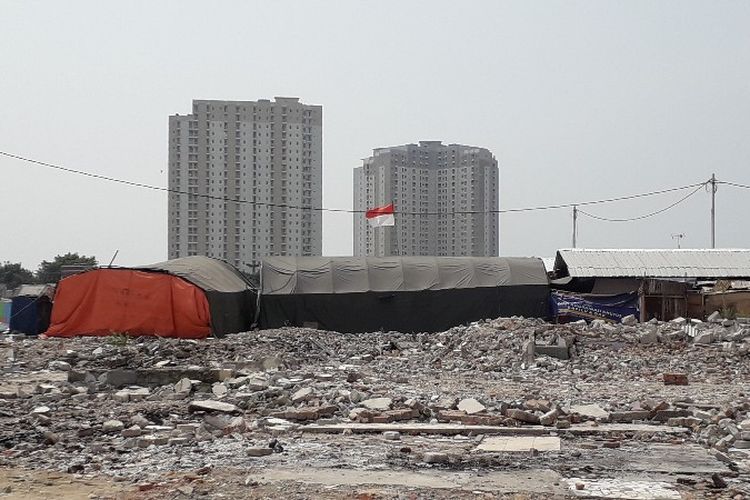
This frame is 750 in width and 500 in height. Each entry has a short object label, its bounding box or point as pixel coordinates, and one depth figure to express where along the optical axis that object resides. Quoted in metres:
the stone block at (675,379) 15.60
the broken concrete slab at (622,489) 6.84
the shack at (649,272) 29.50
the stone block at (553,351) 19.28
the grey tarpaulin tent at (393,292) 28.27
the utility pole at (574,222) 54.61
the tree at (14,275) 70.69
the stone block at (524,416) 10.58
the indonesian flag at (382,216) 34.91
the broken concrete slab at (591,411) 10.93
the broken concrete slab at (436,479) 7.19
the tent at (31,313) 27.78
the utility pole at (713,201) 46.09
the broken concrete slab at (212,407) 11.22
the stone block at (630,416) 10.95
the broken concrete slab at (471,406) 11.11
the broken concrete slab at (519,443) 8.90
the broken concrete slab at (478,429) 9.96
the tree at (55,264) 63.64
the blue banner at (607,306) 28.31
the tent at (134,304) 23.69
